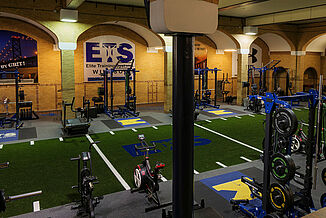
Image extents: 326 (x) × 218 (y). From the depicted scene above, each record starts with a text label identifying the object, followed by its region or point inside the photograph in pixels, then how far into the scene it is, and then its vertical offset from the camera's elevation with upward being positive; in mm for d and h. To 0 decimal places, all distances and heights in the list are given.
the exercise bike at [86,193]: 4516 -1779
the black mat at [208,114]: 12844 -1358
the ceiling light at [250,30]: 14502 +2760
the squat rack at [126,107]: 12336 -1016
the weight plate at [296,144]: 7570 -1589
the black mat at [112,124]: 10789 -1549
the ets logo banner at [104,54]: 14203 +1548
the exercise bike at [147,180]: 4973 -1732
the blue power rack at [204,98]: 14234 -685
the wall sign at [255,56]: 18422 +1843
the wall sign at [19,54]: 12484 +1349
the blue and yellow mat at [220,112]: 13125 -1314
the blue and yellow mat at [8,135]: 8984 -1680
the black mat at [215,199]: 4766 -2083
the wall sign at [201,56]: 17125 +1703
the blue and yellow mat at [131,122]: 11102 -1511
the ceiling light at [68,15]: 10203 +2472
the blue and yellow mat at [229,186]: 5301 -2023
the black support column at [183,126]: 2338 -348
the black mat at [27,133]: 9292 -1665
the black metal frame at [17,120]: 10357 -1313
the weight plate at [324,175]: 5034 -1599
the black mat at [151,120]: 11469 -1479
